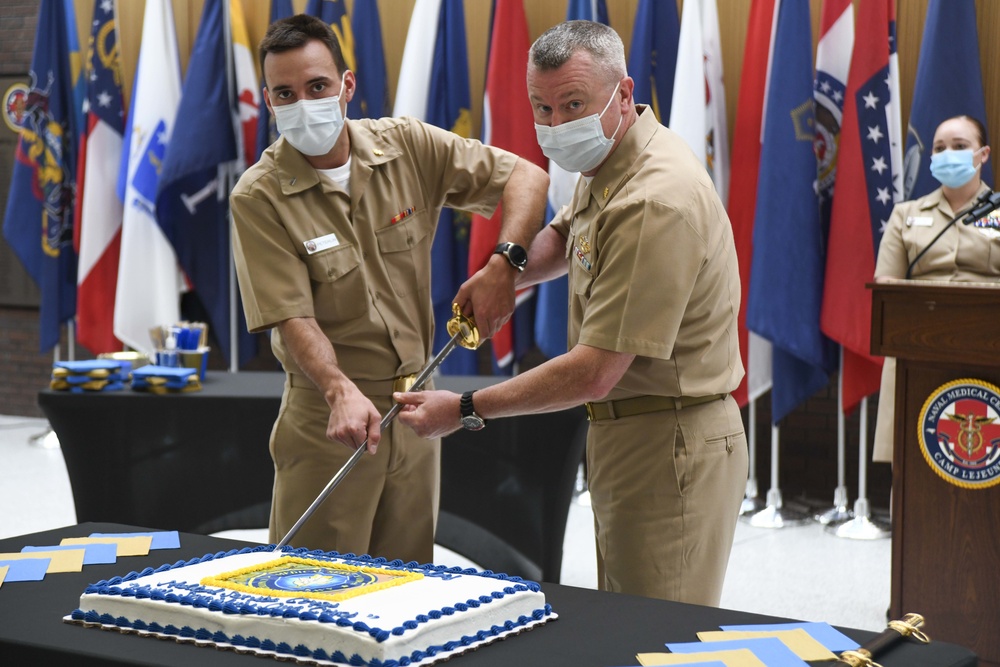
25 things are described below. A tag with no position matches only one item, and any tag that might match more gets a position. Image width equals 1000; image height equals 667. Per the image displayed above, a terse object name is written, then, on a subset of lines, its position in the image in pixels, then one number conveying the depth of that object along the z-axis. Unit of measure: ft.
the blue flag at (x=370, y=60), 19.17
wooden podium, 9.82
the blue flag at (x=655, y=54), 17.17
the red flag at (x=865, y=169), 15.79
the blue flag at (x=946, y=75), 15.28
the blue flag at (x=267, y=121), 19.52
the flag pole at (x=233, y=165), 20.04
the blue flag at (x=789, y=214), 16.03
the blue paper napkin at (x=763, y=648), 4.30
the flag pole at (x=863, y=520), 15.89
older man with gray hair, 6.21
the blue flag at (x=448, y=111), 18.53
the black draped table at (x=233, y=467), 11.90
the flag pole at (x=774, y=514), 16.58
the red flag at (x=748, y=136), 16.72
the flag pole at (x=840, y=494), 16.39
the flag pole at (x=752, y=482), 16.88
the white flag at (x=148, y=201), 19.84
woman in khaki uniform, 14.20
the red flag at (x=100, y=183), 20.53
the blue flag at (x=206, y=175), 19.42
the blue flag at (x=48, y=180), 21.48
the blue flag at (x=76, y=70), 21.39
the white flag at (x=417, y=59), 18.53
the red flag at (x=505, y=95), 17.94
